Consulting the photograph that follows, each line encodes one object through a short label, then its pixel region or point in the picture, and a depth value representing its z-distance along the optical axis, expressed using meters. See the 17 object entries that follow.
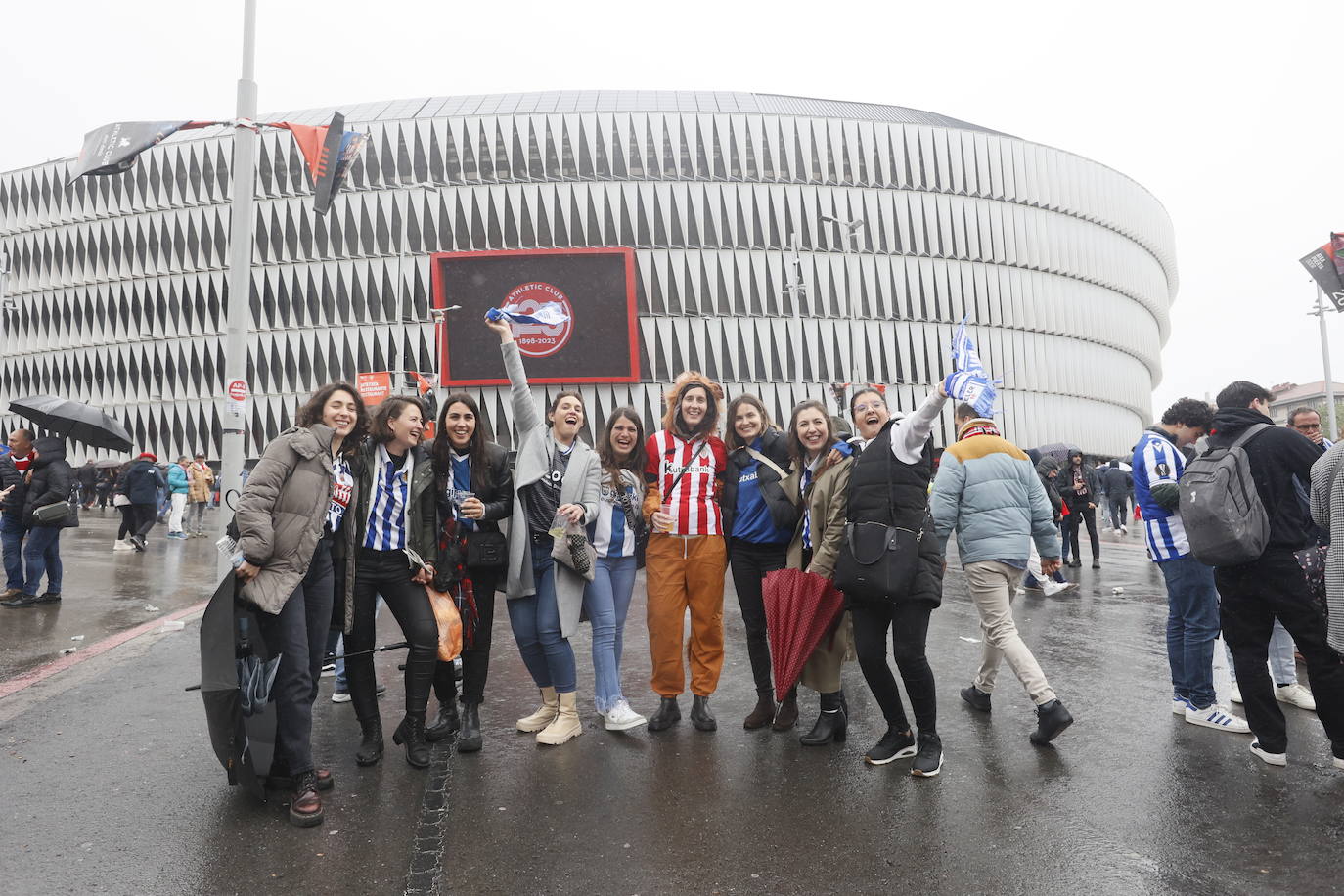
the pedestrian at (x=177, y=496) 18.62
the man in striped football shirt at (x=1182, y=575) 5.15
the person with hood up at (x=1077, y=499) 12.97
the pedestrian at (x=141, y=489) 14.63
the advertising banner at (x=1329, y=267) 23.39
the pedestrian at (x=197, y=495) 20.77
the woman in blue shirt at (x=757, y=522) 5.18
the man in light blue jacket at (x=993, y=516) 4.98
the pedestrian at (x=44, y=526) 8.98
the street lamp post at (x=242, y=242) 11.28
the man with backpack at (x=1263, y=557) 4.41
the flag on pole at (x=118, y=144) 11.80
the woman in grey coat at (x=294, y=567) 3.96
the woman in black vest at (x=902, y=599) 4.41
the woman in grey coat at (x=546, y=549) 4.96
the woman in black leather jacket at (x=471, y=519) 4.81
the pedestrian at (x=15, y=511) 9.16
